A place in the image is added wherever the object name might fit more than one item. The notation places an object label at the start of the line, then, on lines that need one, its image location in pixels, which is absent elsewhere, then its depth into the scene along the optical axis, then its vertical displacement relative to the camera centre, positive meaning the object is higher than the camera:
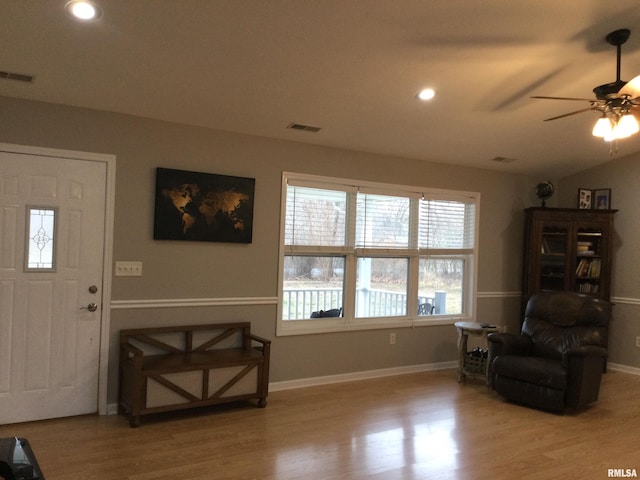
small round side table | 4.88 -1.09
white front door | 3.42 -0.35
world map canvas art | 3.90 +0.30
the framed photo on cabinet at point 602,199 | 5.86 +0.71
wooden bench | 3.50 -0.95
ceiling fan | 3.02 +0.97
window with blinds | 4.64 -0.06
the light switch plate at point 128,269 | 3.77 -0.23
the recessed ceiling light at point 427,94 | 3.76 +1.24
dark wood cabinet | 5.68 +0.05
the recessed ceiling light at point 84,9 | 2.51 +1.21
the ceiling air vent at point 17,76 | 3.12 +1.04
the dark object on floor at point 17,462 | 1.50 -0.74
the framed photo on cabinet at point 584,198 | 5.86 +0.71
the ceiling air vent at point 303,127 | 4.19 +1.05
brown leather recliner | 4.00 -0.89
